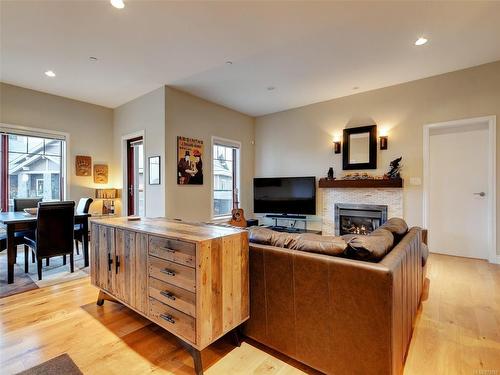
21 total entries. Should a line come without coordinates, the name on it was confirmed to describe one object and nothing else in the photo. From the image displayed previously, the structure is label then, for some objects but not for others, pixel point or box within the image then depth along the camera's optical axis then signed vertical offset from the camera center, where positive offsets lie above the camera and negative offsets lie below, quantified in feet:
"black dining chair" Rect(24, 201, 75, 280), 9.63 -1.78
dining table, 9.27 -1.55
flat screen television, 16.63 -0.58
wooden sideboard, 4.76 -1.94
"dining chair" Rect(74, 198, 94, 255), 11.86 -1.29
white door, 12.49 -0.21
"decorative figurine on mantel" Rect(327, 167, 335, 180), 16.10 +0.83
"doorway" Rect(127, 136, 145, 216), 16.97 +0.63
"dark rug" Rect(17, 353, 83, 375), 5.04 -3.74
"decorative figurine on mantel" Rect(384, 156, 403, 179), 13.98 +0.95
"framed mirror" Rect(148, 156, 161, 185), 14.44 +1.01
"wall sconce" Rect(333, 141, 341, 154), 16.04 +2.62
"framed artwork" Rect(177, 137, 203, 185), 14.73 +1.58
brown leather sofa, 4.11 -2.29
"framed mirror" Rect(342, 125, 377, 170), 14.90 +2.40
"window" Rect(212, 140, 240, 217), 17.88 +0.92
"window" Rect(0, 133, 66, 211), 14.16 +1.17
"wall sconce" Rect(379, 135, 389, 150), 14.47 +2.65
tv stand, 16.67 -2.77
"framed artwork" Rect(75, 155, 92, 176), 16.19 +1.44
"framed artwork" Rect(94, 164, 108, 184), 17.08 +0.95
